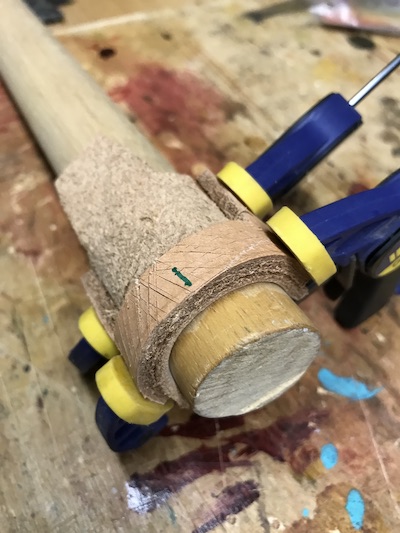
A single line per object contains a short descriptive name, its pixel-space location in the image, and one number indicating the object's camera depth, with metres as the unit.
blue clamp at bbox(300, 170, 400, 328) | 0.15
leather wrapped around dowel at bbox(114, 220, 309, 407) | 0.14
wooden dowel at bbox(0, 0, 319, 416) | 0.14
